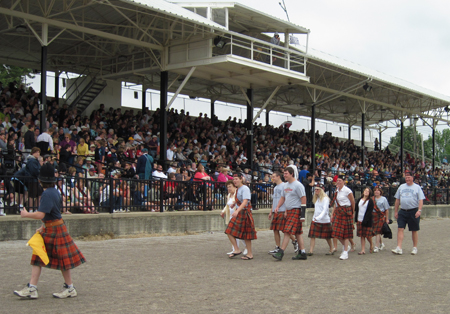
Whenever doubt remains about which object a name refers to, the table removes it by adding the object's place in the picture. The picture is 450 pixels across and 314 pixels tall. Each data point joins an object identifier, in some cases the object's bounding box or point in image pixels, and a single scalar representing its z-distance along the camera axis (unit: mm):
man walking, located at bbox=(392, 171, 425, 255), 11656
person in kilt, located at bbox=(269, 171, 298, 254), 10609
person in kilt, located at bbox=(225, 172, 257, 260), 10312
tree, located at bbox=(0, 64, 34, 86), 47969
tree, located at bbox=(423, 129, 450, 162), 108238
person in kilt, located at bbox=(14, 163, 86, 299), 6398
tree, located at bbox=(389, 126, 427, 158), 101188
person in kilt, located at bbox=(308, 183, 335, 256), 11344
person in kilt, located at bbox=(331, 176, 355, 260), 11305
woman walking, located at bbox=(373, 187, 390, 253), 12331
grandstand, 15219
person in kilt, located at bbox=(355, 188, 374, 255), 12000
